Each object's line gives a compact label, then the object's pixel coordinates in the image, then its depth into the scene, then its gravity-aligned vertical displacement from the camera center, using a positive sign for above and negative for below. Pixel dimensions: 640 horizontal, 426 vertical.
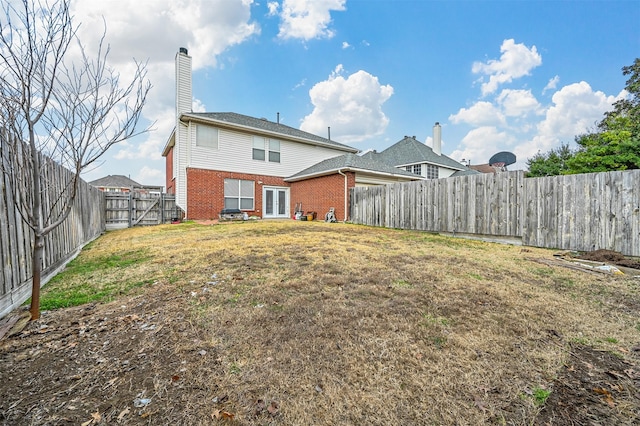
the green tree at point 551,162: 14.77 +2.63
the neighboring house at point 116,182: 34.75 +3.66
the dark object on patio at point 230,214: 13.51 -0.37
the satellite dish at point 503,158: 16.88 +3.20
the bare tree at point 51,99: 2.28 +1.08
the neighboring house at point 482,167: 41.09 +6.50
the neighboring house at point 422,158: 20.91 +4.17
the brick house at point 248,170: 13.38 +2.10
